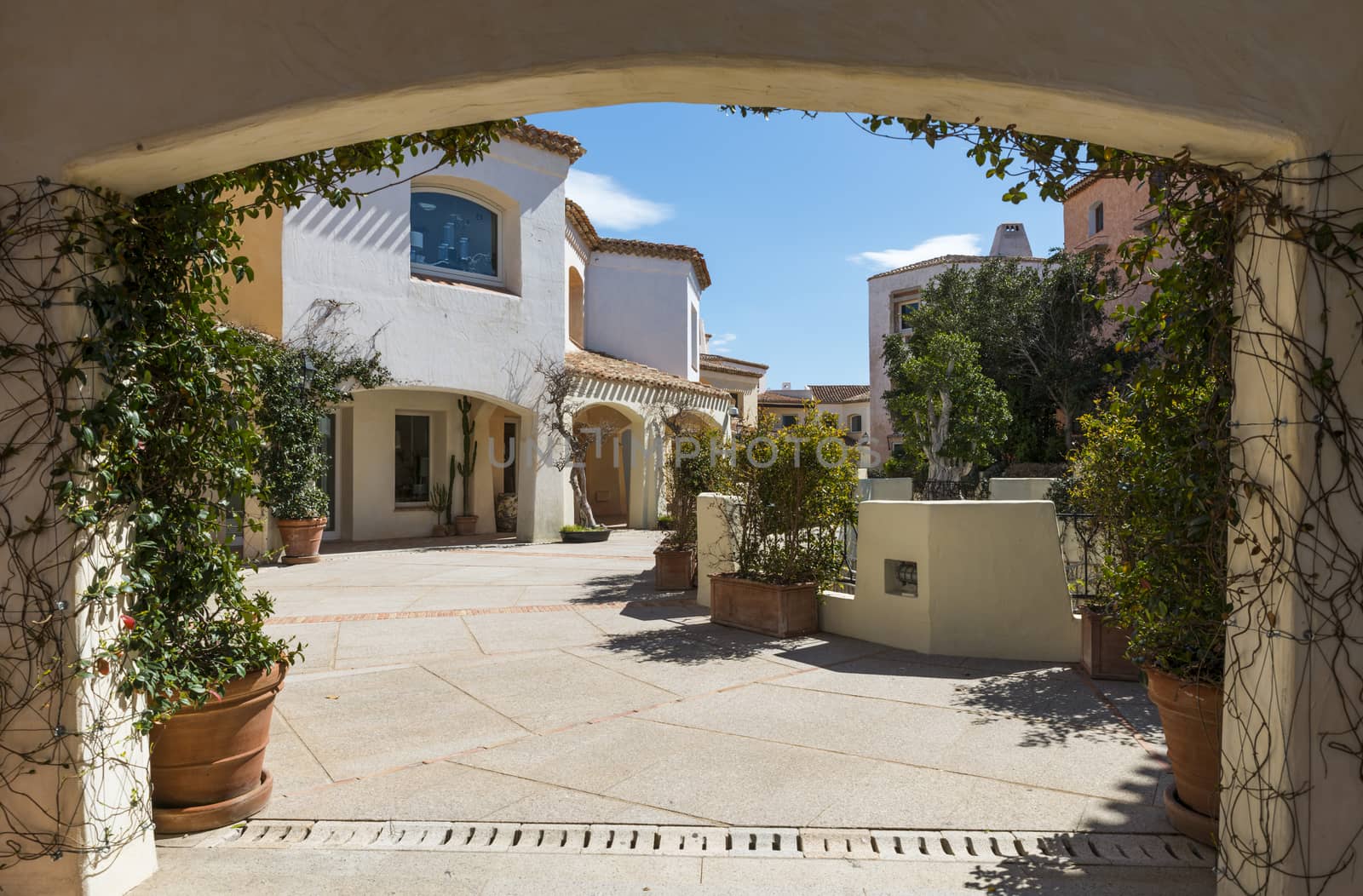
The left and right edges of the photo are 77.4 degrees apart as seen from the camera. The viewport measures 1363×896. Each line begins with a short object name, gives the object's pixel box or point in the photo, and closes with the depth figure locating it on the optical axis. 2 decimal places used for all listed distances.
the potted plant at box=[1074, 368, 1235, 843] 3.07
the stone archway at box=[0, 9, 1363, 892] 2.56
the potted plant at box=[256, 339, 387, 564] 12.27
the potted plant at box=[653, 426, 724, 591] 9.91
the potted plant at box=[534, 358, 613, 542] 15.50
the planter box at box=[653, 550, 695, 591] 9.91
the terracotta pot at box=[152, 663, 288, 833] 3.47
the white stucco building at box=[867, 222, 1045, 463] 33.09
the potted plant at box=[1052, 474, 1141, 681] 5.79
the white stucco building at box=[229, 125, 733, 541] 12.84
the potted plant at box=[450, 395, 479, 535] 16.45
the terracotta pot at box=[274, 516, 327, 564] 12.24
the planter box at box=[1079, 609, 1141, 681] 5.80
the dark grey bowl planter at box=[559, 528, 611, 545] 15.67
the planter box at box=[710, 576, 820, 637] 7.18
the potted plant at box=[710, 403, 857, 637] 7.39
